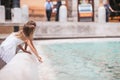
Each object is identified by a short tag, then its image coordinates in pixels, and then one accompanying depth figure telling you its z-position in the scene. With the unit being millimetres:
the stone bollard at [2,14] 13227
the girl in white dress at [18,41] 4568
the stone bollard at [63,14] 14633
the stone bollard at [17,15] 13283
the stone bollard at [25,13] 14273
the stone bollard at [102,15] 14852
